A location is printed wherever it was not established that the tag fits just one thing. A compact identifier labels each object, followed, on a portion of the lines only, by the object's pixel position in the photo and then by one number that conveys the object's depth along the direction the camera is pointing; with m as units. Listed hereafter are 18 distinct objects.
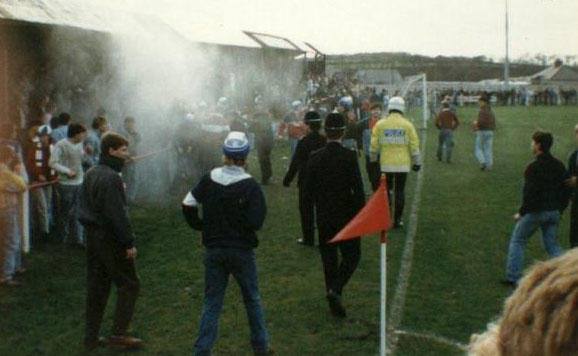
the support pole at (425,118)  33.76
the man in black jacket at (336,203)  7.46
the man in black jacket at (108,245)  6.55
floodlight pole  65.56
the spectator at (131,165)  14.38
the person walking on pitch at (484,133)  18.58
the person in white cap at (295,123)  19.12
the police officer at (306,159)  10.19
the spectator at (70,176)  10.33
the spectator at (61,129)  11.91
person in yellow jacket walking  11.09
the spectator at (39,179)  10.82
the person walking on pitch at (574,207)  8.00
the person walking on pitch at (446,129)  20.50
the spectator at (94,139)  12.01
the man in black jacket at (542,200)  8.11
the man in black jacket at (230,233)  5.96
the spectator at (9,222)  8.70
